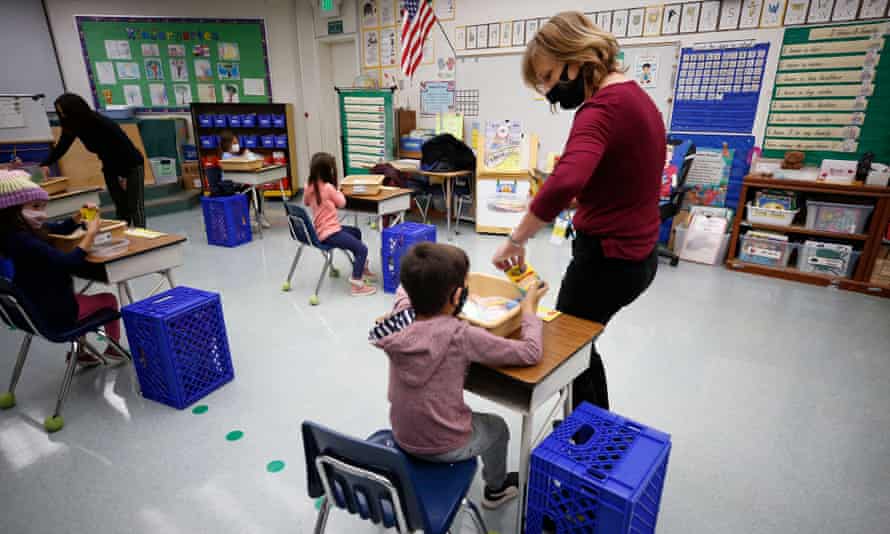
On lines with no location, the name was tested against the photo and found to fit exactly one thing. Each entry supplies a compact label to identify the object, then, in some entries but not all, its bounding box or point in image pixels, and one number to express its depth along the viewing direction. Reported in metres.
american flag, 5.67
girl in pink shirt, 3.60
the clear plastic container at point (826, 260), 4.02
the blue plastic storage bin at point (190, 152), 7.38
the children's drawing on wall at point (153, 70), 7.03
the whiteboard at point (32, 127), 5.14
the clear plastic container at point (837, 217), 3.94
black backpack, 5.61
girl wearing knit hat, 2.05
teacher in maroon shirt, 1.30
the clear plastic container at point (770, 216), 4.20
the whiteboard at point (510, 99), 5.75
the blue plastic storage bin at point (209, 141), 7.12
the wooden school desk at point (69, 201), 3.99
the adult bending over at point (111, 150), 3.81
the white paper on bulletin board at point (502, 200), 5.49
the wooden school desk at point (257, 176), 5.27
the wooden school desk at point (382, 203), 3.93
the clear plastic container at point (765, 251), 4.26
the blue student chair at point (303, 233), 3.63
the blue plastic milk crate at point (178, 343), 2.26
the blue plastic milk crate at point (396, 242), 3.67
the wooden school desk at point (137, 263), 2.36
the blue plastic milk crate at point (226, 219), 4.97
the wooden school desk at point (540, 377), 1.34
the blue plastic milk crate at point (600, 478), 1.22
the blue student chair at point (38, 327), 2.06
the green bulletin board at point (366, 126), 6.37
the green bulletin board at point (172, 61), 6.80
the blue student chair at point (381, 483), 1.07
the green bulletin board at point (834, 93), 4.05
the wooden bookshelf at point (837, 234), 3.83
